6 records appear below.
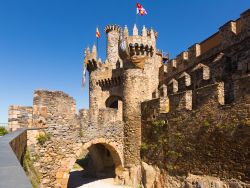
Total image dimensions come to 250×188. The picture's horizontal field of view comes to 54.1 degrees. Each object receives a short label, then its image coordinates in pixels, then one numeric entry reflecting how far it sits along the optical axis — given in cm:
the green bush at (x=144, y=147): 1427
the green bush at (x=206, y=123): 1038
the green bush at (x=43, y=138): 1173
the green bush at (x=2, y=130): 881
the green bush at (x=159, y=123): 1315
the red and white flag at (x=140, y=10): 2145
